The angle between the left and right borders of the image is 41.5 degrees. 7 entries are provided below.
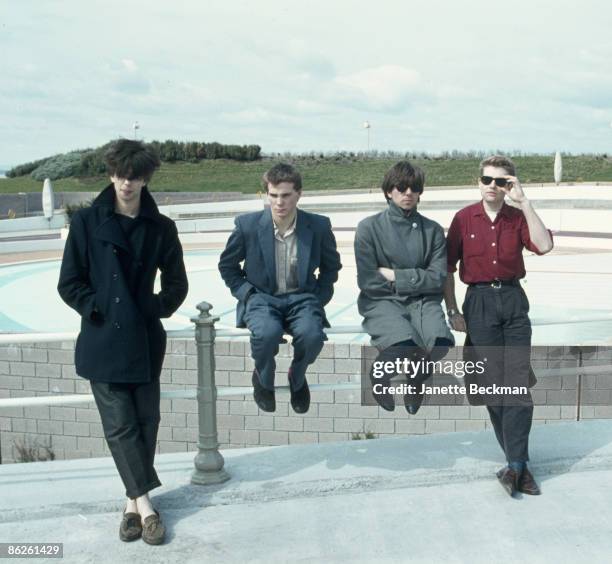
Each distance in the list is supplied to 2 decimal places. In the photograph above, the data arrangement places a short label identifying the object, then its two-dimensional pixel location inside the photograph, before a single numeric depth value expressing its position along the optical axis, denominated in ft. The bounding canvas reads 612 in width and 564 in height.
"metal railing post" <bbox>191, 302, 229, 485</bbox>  13.99
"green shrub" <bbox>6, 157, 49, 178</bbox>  160.45
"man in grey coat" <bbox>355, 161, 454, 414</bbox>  13.58
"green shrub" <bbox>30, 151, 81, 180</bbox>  147.54
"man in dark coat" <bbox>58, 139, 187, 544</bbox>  12.30
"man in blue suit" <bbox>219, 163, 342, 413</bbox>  13.35
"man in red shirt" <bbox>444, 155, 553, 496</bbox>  13.87
